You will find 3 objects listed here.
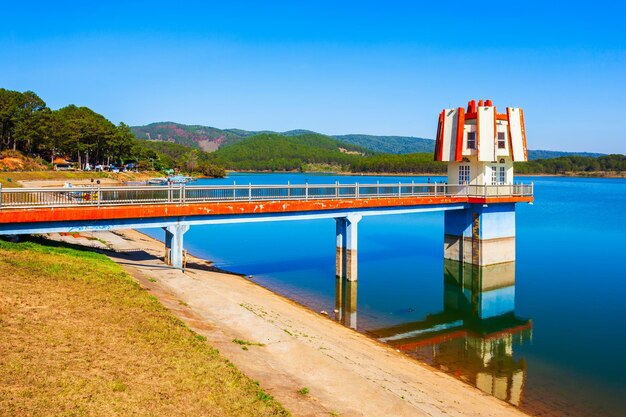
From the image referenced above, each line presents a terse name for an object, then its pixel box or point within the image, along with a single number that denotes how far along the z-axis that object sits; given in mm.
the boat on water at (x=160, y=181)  102344
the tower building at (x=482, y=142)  36531
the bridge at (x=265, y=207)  21906
